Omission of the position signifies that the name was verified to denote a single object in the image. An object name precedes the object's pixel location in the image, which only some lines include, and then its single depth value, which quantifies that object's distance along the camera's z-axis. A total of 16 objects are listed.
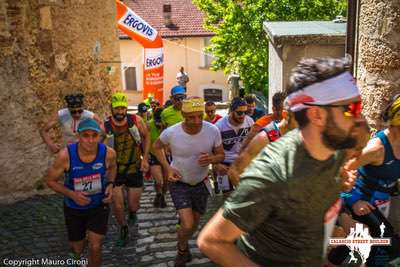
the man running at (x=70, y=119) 5.72
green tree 17.76
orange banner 13.45
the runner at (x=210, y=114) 7.54
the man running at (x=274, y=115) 4.90
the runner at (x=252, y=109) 7.69
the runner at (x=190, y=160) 4.69
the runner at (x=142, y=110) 8.96
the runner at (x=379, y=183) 3.57
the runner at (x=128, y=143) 5.64
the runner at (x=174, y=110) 7.07
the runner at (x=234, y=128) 5.96
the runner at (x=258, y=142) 3.84
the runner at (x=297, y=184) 1.91
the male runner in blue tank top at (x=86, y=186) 4.16
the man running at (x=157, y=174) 6.83
